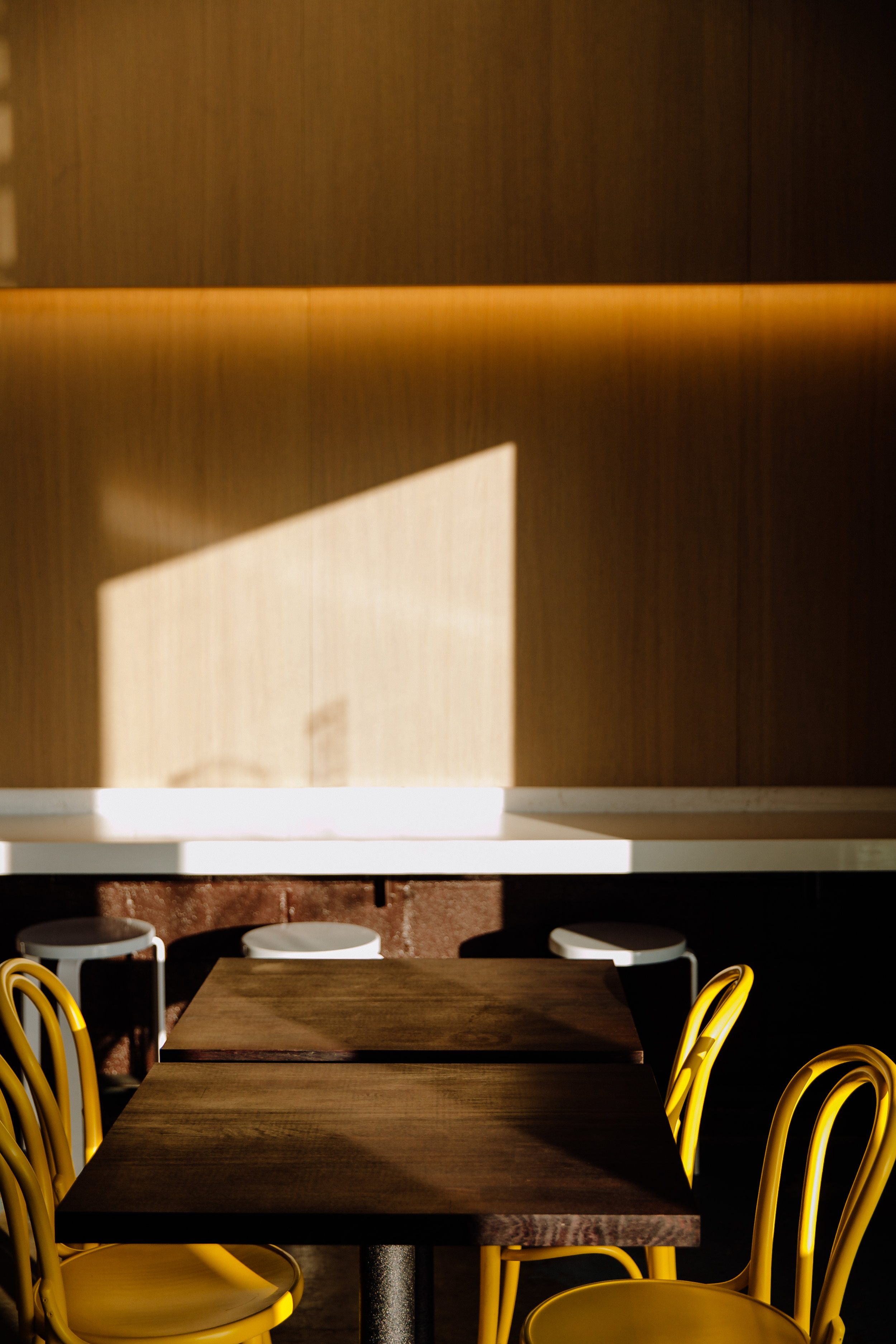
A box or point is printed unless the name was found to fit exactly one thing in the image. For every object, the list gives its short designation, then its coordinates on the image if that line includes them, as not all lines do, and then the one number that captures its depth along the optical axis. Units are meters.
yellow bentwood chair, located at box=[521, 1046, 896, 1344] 1.31
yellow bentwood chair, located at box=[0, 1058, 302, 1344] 1.39
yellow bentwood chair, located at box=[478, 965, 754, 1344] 1.71
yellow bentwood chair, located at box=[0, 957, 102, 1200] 1.62
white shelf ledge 2.85
